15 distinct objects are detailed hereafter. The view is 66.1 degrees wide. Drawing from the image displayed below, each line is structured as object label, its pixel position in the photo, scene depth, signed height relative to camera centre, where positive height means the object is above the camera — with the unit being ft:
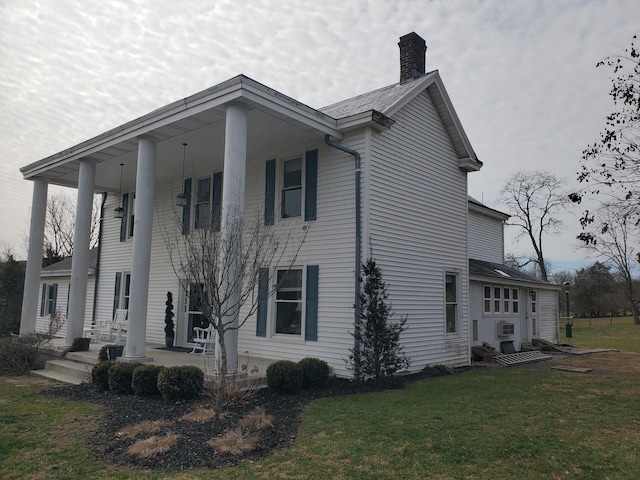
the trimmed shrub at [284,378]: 28.99 -4.28
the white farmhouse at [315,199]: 34.76 +8.62
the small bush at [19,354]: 38.88 -4.40
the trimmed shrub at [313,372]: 30.66 -4.19
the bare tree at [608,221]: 24.67 +4.74
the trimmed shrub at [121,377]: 29.84 -4.57
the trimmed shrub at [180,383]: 26.96 -4.39
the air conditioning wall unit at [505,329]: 54.80 -2.18
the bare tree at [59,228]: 131.56 +19.35
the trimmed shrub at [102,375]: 31.14 -4.70
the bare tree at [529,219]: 120.98 +23.81
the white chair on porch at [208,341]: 38.63 -3.05
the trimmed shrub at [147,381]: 28.58 -4.57
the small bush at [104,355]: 35.50 -3.91
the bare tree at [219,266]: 22.67 +1.84
